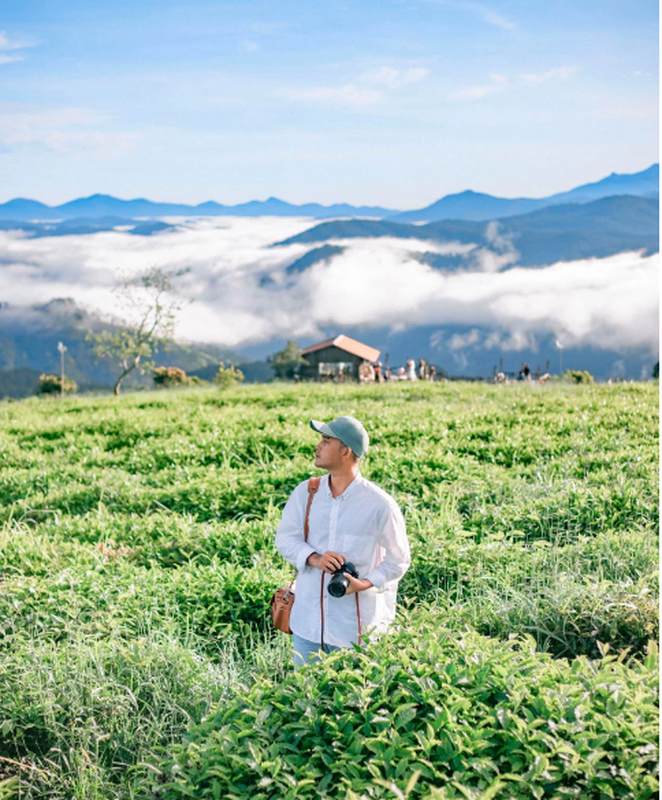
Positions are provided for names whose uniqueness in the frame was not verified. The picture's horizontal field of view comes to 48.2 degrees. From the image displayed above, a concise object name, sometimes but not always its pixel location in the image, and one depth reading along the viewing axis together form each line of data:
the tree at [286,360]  96.26
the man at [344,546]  4.21
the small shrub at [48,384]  71.38
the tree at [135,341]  44.41
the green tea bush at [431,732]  3.09
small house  79.62
